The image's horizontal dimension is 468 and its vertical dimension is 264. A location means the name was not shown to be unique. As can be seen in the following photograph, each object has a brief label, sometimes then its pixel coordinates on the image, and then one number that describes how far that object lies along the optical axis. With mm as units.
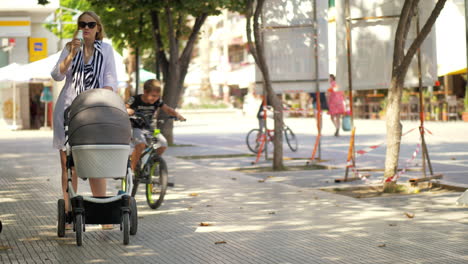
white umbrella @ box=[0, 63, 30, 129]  25031
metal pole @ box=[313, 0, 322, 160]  17125
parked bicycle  21109
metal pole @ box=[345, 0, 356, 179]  13336
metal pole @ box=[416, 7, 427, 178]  12932
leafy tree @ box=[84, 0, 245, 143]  21484
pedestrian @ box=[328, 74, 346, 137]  27719
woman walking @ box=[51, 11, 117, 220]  8406
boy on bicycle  10969
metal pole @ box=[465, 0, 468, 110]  10148
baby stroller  7754
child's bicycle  10633
